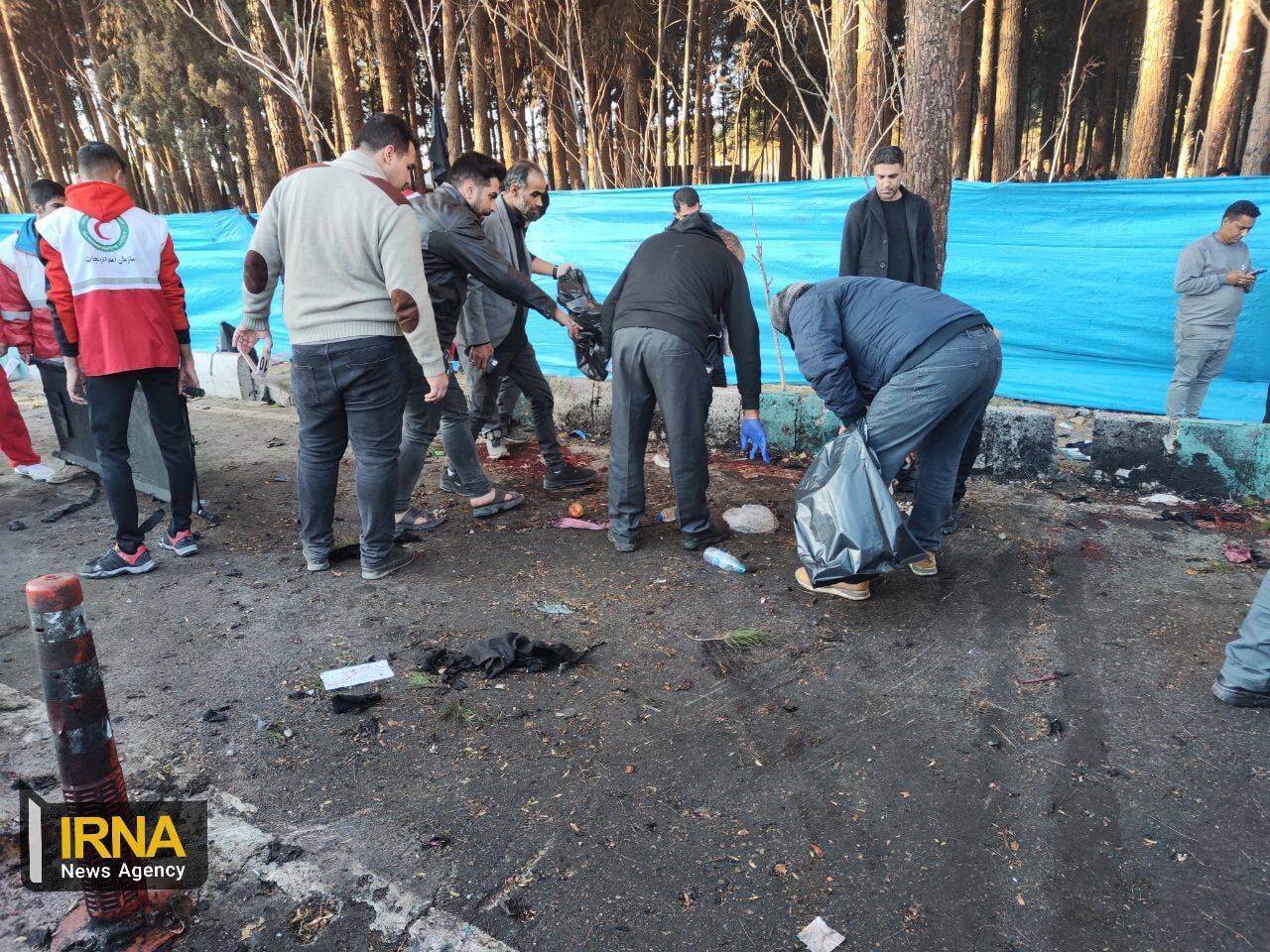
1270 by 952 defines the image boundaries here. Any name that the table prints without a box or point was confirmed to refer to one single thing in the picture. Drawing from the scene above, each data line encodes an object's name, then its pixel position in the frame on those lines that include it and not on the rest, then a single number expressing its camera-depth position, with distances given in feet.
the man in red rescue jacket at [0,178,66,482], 16.88
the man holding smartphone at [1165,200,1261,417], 18.04
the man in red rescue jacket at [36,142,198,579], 13.00
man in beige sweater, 11.98
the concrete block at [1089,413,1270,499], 15.87
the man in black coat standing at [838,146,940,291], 16.43
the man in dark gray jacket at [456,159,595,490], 16.39
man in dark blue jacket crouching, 11.38
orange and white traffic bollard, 5.86
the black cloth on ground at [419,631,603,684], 10.60
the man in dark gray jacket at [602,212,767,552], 13.24
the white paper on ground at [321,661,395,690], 10.36
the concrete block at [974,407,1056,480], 17.37
